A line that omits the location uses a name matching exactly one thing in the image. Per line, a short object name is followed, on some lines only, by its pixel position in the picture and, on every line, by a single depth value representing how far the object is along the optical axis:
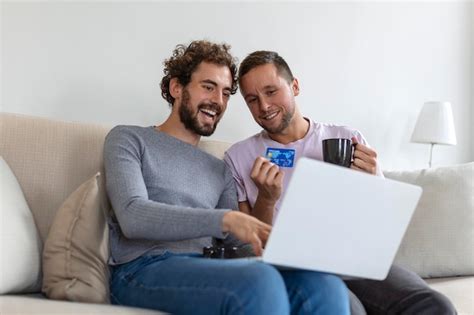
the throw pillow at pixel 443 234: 2.10
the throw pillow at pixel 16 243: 1.49
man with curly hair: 1.29
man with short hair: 1.84
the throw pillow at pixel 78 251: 1.52
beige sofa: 1.74
